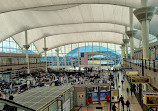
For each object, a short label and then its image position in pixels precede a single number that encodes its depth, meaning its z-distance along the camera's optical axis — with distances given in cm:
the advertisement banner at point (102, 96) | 1374
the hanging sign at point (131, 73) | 1350
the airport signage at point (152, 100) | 691
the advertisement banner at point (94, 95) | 1347
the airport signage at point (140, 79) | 1059
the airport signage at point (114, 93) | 1241
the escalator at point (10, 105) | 378
